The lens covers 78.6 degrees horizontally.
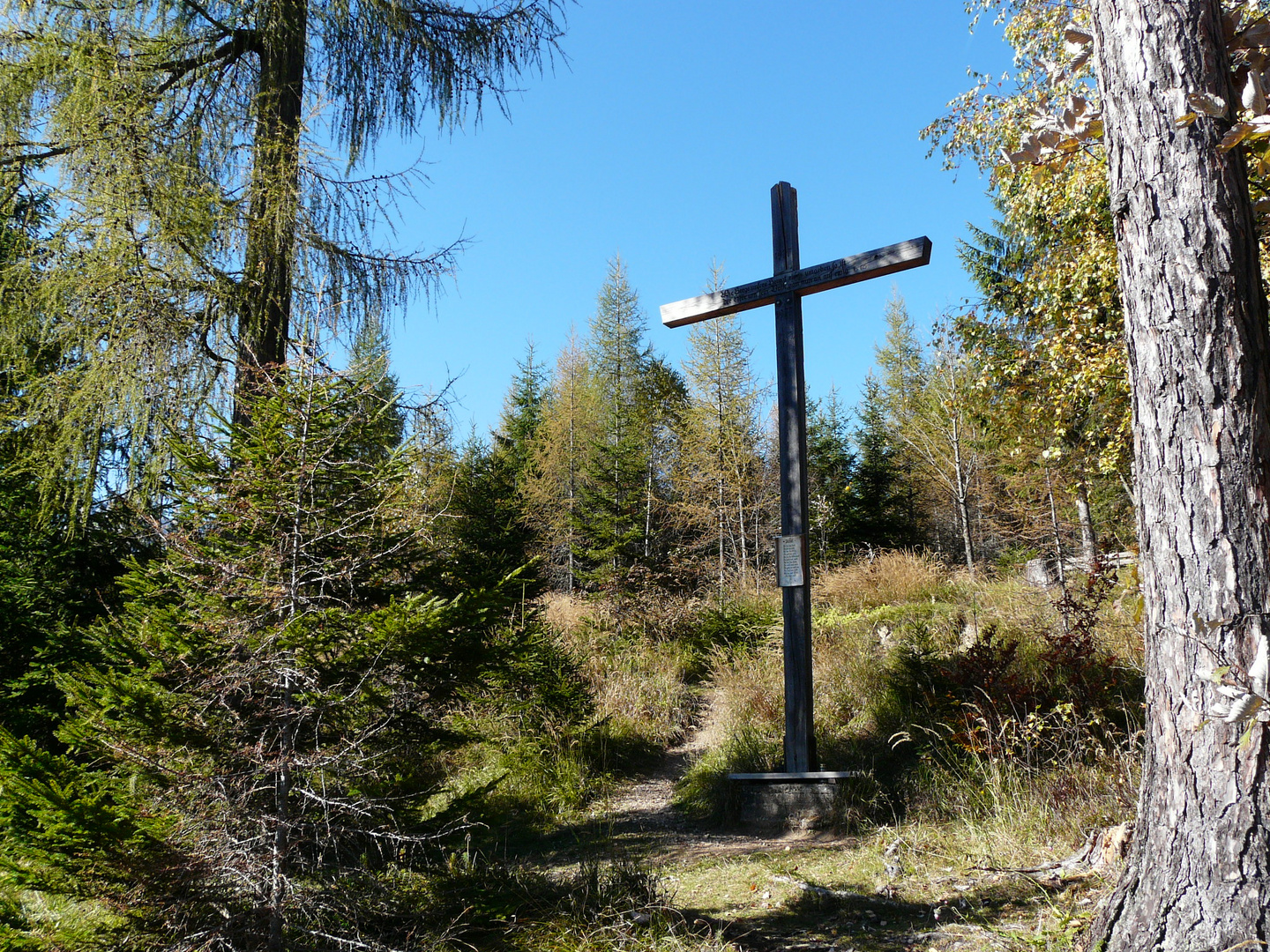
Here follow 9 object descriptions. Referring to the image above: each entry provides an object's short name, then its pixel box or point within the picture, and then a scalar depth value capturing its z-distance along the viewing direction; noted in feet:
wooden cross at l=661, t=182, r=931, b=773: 17.16
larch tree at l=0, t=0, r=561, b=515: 15.93
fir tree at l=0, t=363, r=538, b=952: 7.86
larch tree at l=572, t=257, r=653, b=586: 56.18
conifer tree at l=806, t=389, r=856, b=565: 68.74
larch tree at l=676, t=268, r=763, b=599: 63.16
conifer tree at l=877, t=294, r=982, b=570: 59.67
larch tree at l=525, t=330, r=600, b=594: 70.54
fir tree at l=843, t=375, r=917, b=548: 71.46
